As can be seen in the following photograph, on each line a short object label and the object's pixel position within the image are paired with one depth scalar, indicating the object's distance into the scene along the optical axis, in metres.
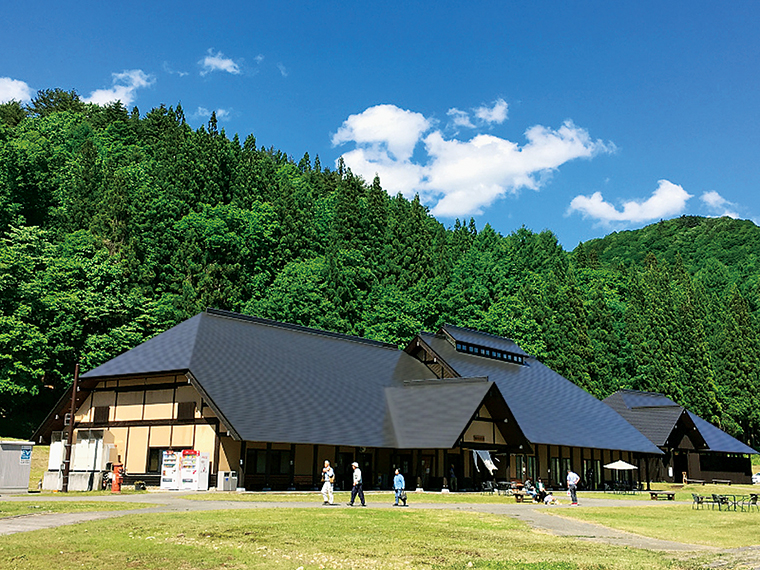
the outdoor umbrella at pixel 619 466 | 47.42
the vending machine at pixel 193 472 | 34.28
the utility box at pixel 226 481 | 34.69
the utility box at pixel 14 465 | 31.16
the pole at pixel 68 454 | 33.16
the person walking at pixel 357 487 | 27.44
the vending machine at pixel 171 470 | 34.59
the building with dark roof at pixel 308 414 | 36.31
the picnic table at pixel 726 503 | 31.35
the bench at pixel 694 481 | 61.67
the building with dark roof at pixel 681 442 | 62.22
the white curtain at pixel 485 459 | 43.03
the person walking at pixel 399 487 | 28.03
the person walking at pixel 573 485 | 33.91
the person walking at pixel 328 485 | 27.25
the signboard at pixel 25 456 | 31.50
